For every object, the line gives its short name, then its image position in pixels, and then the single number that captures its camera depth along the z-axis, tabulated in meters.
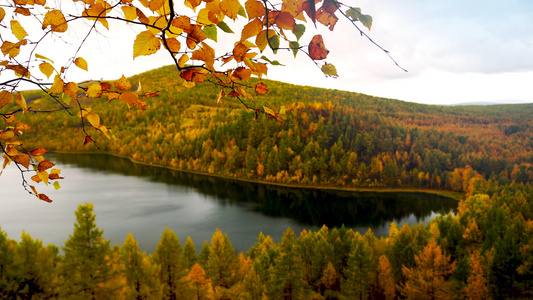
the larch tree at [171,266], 25.16
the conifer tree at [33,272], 21.16
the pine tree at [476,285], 24.48
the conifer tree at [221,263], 26.42
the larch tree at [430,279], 25.53
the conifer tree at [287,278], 24.70
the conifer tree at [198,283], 25.41
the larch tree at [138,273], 21.45
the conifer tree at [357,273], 26.50
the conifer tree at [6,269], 20.27
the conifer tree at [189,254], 28.23
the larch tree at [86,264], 21.61
